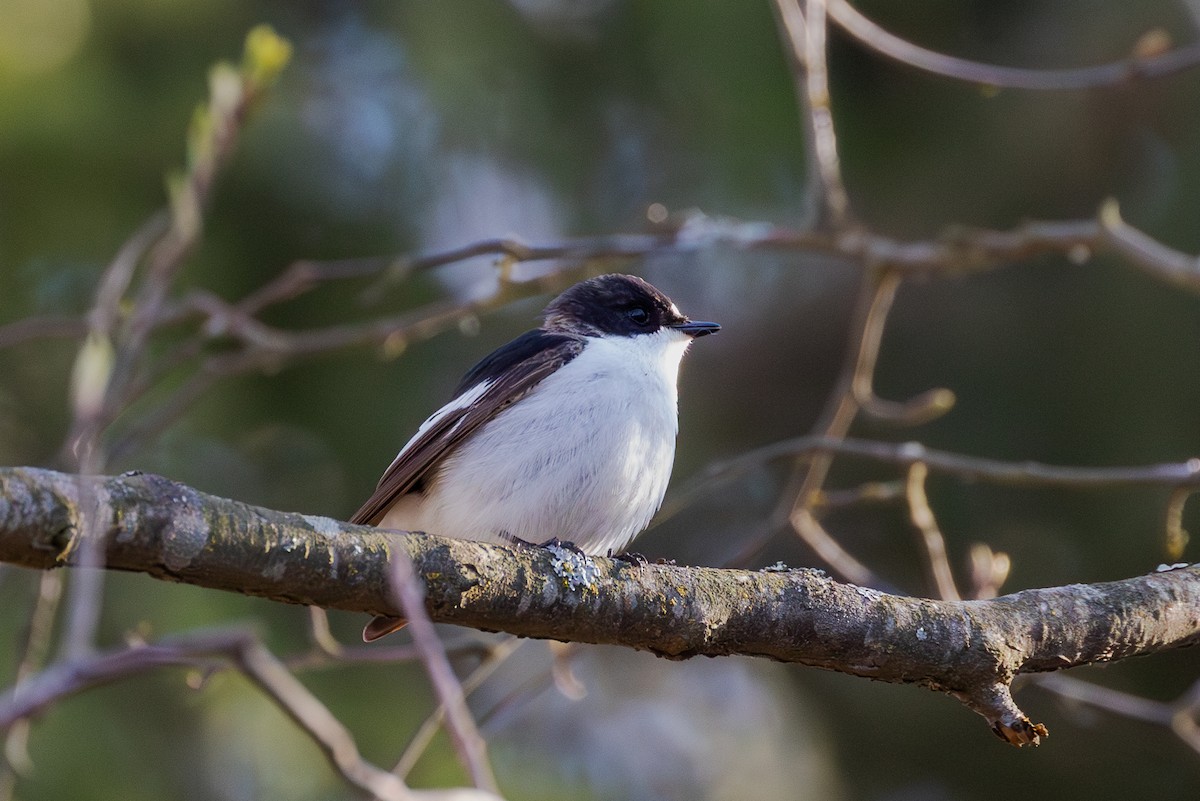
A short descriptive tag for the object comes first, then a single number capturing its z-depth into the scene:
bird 8.13
